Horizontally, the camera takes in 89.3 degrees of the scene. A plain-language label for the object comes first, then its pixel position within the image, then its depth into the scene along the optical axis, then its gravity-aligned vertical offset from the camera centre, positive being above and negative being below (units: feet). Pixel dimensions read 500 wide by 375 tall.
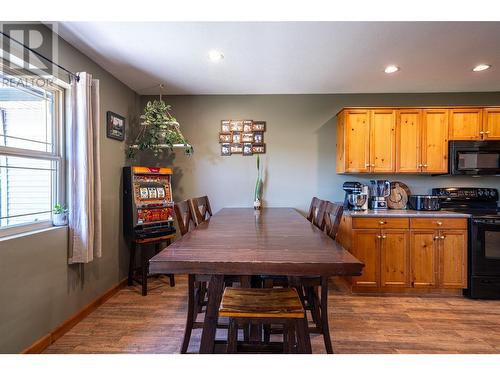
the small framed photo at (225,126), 11.40 +2.61
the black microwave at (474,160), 9.71 +0.93
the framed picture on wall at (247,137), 11.34 +2.10
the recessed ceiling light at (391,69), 8.48 +3.95
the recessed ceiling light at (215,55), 7.57 +3.94
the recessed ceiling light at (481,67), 8.46 +3.98
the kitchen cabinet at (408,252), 9.05 -2.45
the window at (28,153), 5.49 +0.73
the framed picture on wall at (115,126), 8.90 +2.12
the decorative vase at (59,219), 6.55 -0.94
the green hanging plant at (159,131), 9.64 +2.04
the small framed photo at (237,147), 11.39 +1.66
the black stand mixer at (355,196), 10.01 -0.47
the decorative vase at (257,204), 10.86 -0.89
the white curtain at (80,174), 6.74 +0.26
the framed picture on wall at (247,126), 11.32 +2.59
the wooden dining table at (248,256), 3.59 -1.10
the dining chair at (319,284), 5.40 -2.45
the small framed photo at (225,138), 11.40 +2.07
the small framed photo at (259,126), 11.32 +2.59
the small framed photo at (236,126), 11.35 +2.60
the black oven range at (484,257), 8.77 -2.52
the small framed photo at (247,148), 11.35 +1.59
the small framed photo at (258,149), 11.35 +1.57
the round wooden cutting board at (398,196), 10.79 -0.51
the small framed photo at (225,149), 11.41 +1.57
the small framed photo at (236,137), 11.37 +2.10
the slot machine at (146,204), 9.19 -0.75
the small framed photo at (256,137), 11.35 +2.06
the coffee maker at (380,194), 10.57 -0.42
